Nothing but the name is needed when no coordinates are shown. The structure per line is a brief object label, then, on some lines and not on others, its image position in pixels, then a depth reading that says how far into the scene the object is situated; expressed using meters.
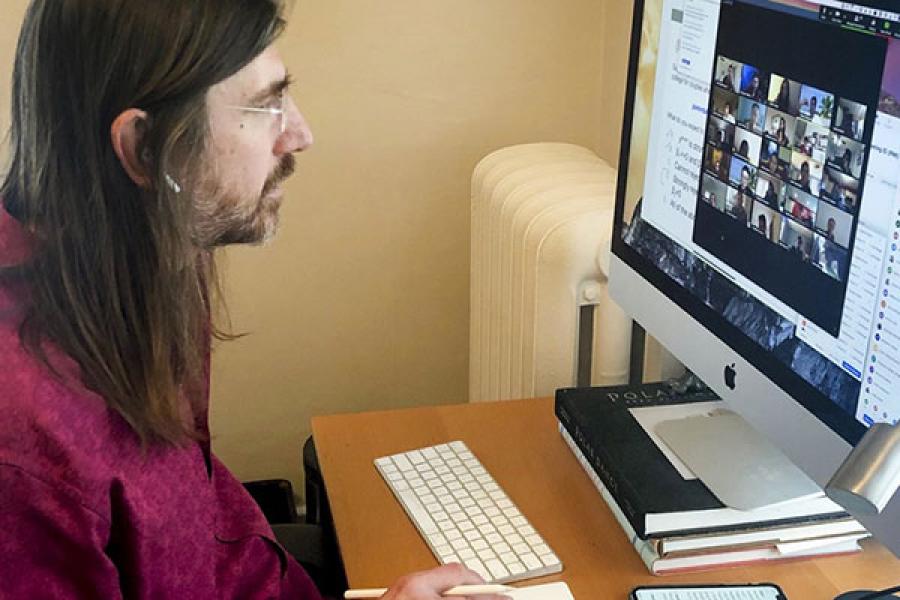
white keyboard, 1.12
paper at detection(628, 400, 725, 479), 1.27
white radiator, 1.51
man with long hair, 0.92
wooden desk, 1.10
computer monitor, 0.91
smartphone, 1.05
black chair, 1.31
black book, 1.09
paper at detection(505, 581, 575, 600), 1.07
